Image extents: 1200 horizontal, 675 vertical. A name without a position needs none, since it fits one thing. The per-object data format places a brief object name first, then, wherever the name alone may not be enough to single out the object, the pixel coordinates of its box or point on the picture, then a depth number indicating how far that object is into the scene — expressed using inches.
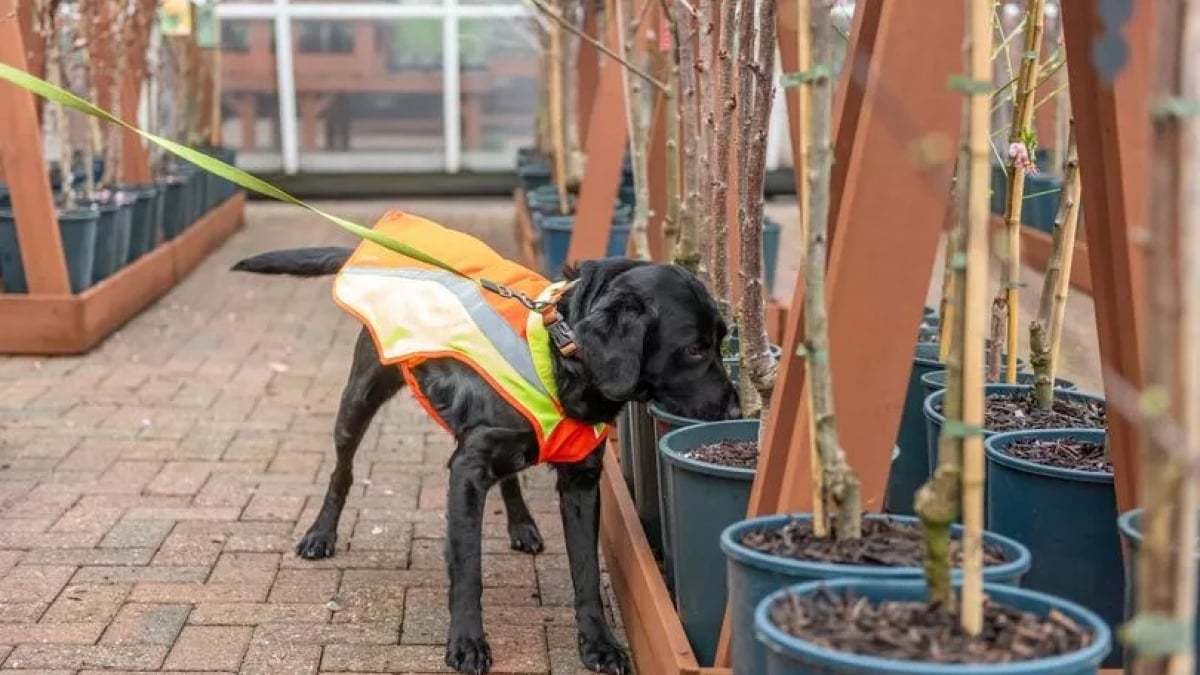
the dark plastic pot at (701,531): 113.4
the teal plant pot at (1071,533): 105.9
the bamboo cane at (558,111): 342.6
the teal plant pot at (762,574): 79.4
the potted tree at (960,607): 69.6
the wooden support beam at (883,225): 89.7
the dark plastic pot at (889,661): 66.4
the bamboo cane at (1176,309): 50.3
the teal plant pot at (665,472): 129.9
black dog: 126.2
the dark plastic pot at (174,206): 387.9
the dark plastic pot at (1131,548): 81.0
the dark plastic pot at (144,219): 344.2
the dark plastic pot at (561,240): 304.5
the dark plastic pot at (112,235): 306.3
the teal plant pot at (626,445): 161.5
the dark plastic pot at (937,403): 132.6
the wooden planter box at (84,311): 271.4
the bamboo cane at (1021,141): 134.2
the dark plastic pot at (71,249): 280.2
